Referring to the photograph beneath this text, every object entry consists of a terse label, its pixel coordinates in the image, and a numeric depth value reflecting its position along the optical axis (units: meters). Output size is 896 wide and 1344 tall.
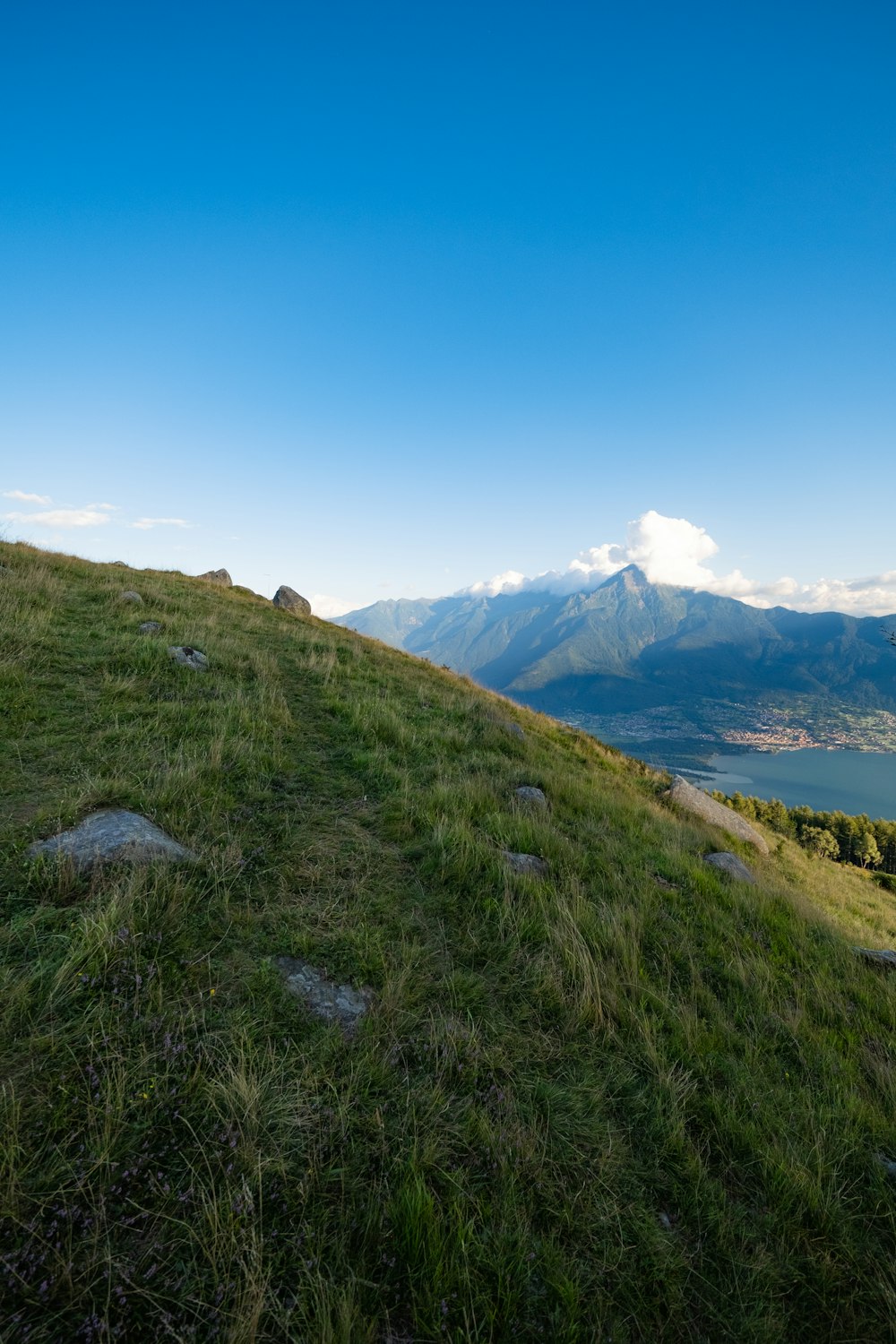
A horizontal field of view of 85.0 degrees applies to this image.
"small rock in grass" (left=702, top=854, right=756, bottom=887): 8.50
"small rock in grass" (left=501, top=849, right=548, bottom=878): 6.00
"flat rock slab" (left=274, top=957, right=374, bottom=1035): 3.46
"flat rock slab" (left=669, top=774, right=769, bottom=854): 15.86
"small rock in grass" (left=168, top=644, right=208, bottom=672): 10.49
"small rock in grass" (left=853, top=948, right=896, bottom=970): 6.67
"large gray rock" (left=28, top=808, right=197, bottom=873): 4.14
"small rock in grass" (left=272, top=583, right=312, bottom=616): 30.15
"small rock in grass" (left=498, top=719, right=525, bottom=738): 13.16
